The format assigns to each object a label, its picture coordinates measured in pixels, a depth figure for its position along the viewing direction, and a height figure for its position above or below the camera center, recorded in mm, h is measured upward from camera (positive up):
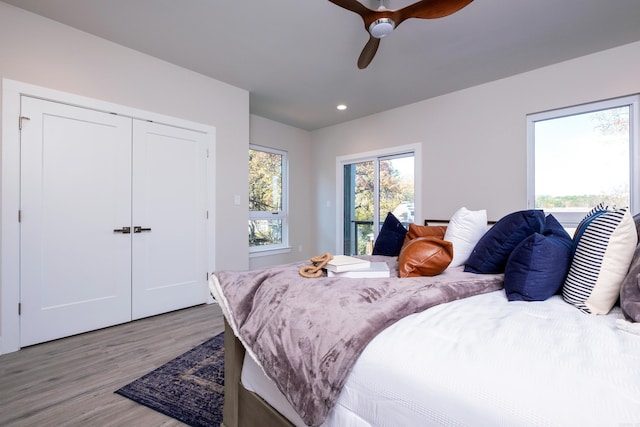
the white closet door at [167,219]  2873 -39
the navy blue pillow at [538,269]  1216 -231
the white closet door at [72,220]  2312 -43
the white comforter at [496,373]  573 -363
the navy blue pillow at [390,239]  2572 -215
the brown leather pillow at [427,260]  1460 -226
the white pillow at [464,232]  1847 -112
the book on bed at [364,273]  1415 -285
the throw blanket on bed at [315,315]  893 -366
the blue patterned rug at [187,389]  1553 -1047
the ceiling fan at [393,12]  1716 +1257
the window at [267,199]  4625 +260
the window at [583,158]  2672 +561
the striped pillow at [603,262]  1058 -176
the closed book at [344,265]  1414 -247
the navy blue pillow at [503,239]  1502 -131
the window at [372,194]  4223 +322
